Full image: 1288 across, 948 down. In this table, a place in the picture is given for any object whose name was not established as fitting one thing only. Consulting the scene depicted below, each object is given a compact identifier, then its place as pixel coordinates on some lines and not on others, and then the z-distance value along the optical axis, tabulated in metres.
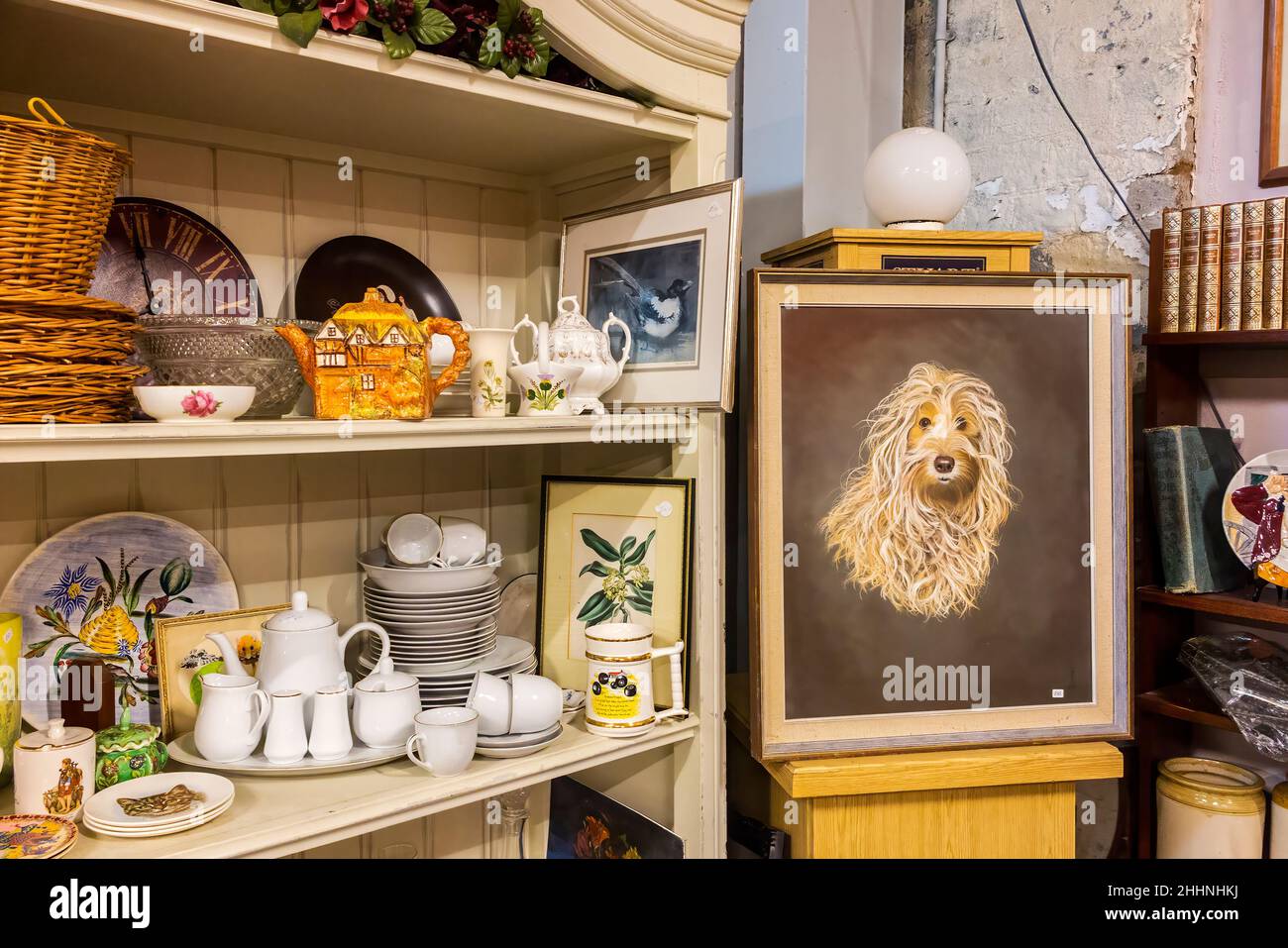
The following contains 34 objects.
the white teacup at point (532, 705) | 1.32
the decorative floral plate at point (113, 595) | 1.23
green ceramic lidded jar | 1.13
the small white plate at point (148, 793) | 1.04
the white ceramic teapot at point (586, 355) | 1.41
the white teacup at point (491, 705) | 1.31
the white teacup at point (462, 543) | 1.44
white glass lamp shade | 1.59
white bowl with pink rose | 1.04
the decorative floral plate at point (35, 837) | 0.96
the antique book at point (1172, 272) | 1.66
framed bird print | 1.39
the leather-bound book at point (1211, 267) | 1.61
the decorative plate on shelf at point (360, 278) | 1.45
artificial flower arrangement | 1.08
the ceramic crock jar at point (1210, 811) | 1.60
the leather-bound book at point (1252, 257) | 1.57
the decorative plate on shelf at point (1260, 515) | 1.56
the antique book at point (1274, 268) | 1.55
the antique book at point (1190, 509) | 1.65
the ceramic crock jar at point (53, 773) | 1.05
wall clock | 1.28
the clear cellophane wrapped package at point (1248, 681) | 1.52
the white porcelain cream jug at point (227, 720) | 1.18
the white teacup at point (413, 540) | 1.40
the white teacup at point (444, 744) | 1.22
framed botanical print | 1.46
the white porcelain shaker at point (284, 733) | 1.21
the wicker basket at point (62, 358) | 0.94
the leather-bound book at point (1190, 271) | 1.64
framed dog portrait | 1.44
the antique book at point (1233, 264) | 1.59
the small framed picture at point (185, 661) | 1.27
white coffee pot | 1.23
